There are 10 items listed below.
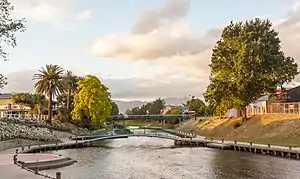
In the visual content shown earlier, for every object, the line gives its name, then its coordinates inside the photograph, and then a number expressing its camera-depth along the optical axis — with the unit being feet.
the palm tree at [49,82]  304.09
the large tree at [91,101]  316.60
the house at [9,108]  413.47
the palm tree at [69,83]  354.13
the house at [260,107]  264.03
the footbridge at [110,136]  253.85
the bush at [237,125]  259.84
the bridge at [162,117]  455.63
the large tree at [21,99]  360.69
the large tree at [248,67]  236.43
